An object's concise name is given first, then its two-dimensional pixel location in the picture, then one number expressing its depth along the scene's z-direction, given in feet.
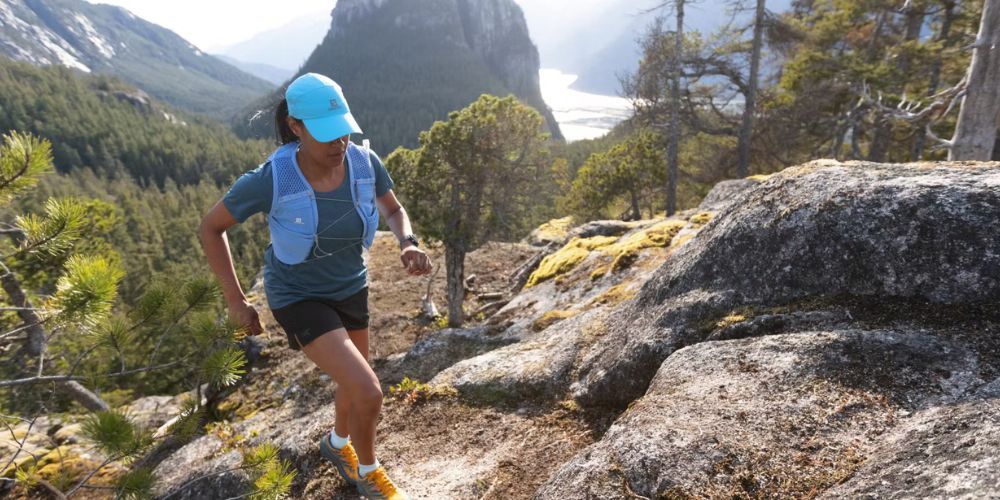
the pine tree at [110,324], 9.71
